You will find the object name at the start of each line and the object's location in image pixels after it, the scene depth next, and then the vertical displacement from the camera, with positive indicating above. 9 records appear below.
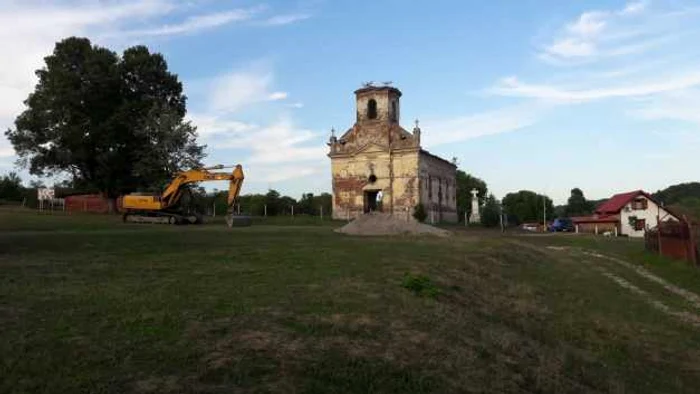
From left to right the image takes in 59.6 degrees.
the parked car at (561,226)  64.01 -0.71
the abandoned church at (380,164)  55.19 +5.09
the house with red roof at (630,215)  63.25 +0.49
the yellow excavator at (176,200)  34.59 +1.13
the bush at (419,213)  52.06 +0.55
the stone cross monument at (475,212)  62.19 +0.78
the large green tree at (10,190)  62.16 +3.05
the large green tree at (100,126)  42.91 +6.65
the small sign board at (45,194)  49.84 +2.12
